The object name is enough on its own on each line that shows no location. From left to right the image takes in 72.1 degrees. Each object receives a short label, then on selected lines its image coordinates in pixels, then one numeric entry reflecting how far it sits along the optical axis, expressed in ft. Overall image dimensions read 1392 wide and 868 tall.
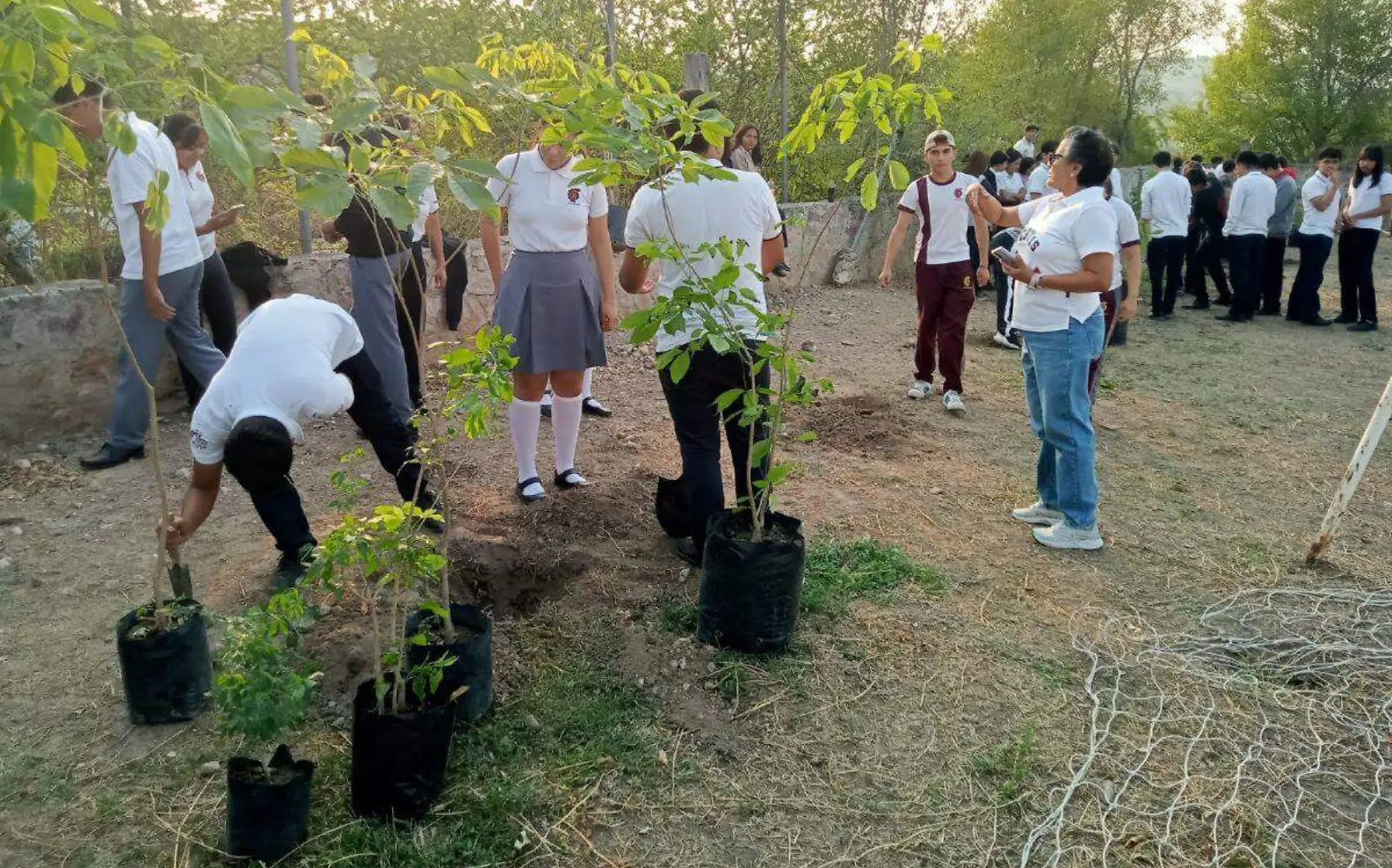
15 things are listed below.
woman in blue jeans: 11.87
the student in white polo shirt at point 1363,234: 27.66
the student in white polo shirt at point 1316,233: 29.14
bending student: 9.18
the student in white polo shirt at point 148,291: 13.91
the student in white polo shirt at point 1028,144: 39.42
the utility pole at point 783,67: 31.37
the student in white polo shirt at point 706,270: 10.27
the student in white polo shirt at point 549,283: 13.19
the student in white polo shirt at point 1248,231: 30.81
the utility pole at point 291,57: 17.83
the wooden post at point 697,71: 27.14
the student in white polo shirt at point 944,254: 19.11
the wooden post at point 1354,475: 11.89
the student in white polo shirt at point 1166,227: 30.83
